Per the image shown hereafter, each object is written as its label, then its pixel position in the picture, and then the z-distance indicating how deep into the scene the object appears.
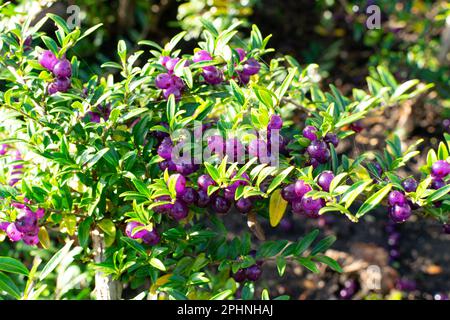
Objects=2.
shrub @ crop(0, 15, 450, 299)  0.39
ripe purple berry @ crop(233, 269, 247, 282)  0.43
